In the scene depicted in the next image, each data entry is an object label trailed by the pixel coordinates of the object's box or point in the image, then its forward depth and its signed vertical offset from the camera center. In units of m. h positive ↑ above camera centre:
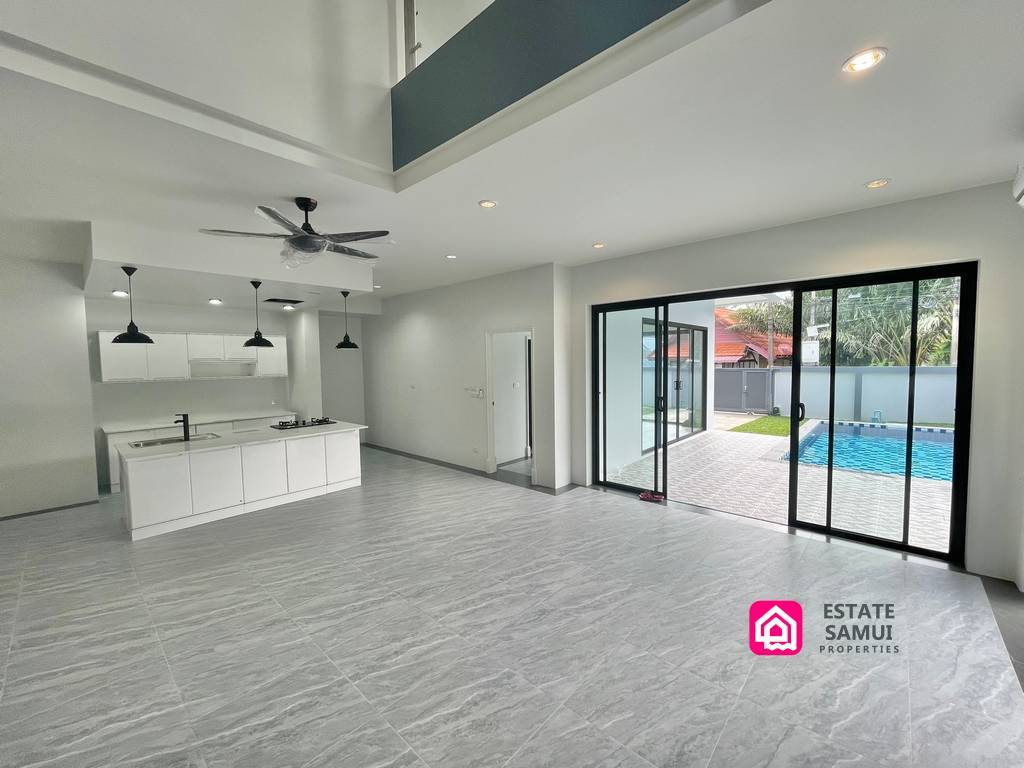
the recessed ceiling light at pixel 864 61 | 1.69 +1.19
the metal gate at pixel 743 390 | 11.28 -0.89
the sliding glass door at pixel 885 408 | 3.35 -0.45
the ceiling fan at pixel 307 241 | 2.86 +0.85
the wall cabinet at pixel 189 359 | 5.87 +0.11
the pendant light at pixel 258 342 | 5.49 +0.30
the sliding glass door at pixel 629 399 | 5.30 -0.51
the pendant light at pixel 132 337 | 4.44 +0.31
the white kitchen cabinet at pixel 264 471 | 4.77 -1.21
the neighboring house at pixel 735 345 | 12.23 +0.37
